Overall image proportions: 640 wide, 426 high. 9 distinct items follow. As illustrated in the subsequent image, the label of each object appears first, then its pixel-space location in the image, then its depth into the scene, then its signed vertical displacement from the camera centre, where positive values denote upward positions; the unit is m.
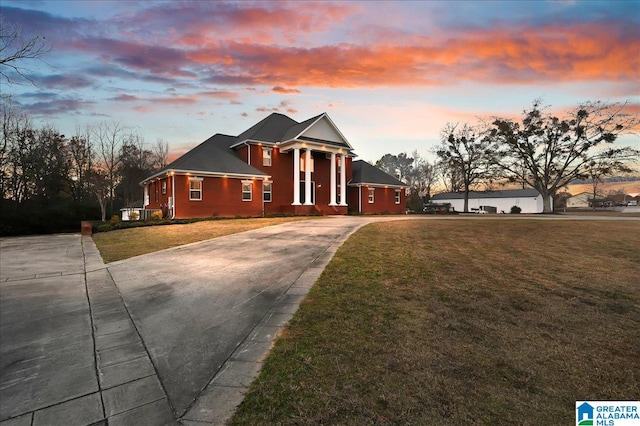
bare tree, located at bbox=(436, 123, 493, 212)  42.81 +7.49
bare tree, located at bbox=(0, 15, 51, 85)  10.37 +5.76
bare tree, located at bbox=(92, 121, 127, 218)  36.53 +8.49
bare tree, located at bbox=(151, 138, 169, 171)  51.64 +9.85
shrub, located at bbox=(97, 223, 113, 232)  17.62 -1.02
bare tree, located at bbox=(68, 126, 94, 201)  38.47 +6.72
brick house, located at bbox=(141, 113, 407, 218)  24.08 +2.82
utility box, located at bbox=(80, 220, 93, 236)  16.90 -1.02
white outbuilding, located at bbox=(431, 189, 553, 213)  59.69 +0.87
